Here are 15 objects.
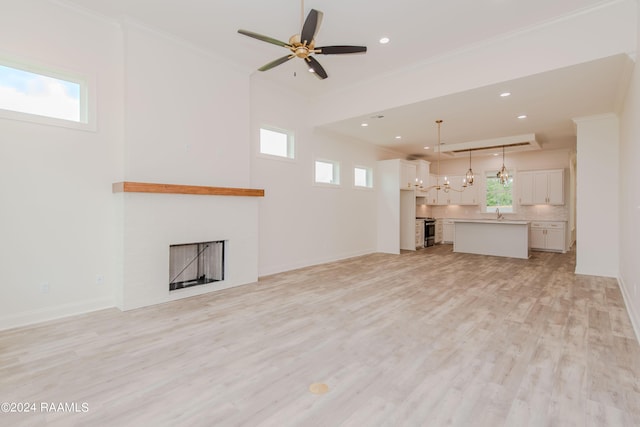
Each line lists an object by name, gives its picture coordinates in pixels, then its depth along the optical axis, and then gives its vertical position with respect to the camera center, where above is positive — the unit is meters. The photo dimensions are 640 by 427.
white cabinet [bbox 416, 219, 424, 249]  9.45 -0.69
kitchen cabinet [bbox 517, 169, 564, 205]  8.93 +0.74
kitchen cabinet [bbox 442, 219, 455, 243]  10.97 -0.72
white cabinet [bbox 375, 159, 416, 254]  8.48 +0.28
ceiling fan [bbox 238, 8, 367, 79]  2.80 +1.68
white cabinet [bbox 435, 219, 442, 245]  10.74 -0.73
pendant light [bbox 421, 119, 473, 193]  10.50 +0.99
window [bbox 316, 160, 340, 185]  7.20 +0.93
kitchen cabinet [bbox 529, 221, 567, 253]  8.80 -0.71
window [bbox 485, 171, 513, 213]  9.87 +0.56
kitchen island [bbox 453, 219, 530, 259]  7.84 -0.71
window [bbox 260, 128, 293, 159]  5.96 +1.36
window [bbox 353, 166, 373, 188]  8.32 +0.95
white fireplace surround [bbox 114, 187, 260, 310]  3.88 -0.36
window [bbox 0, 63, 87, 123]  3.31 +1.31
